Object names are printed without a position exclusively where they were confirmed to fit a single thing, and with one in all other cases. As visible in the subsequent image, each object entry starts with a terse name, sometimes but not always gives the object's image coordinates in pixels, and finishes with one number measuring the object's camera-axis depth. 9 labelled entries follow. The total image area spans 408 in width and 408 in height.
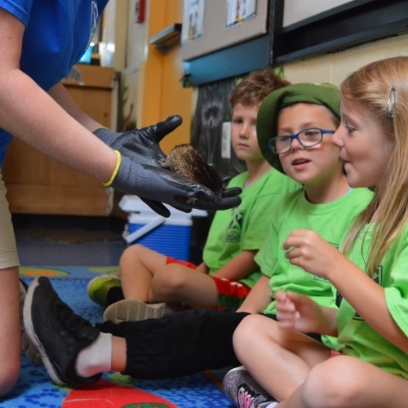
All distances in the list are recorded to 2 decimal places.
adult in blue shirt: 0.94
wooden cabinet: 3.75
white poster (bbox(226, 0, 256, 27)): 2.01
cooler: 2.36
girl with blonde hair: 0.84
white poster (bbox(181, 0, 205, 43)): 2.52
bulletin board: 1.95
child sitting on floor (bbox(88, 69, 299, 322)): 1.59
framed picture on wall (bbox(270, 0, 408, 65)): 1.36
